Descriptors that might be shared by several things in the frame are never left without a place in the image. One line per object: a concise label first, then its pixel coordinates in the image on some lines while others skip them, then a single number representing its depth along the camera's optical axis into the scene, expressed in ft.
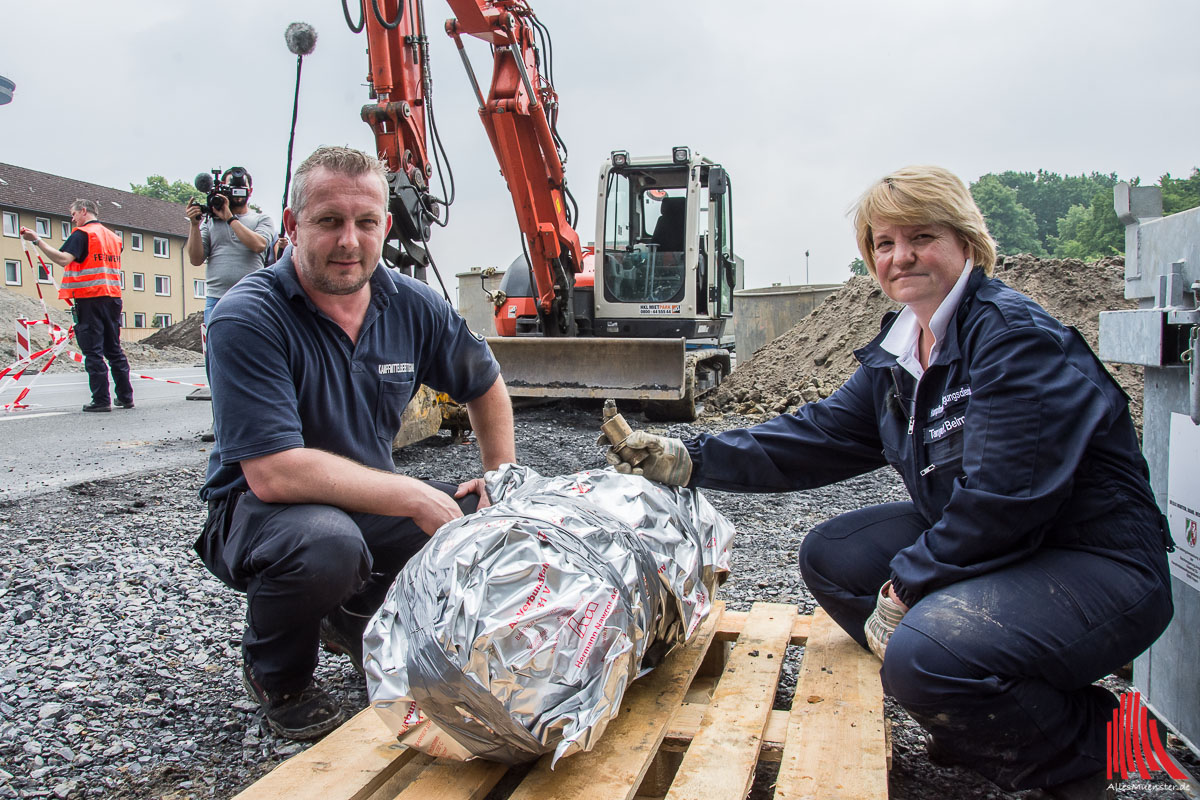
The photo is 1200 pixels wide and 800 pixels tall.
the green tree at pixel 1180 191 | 121.29
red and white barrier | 28.91
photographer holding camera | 18.39
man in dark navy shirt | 6.64
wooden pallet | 5.23
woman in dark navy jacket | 5.40
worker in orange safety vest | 24.49
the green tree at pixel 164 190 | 214.48
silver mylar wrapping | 4.99
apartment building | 110.83
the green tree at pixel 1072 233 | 152.00
